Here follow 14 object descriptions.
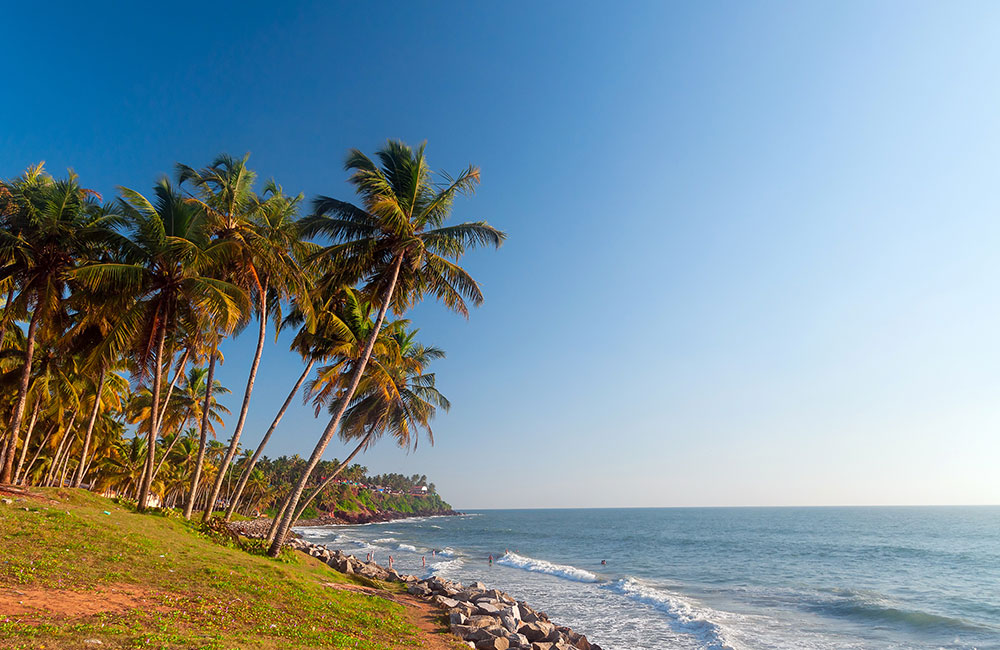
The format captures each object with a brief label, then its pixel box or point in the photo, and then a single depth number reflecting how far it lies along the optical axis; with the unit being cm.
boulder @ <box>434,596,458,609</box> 1578
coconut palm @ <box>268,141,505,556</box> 1739
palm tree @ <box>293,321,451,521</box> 2241
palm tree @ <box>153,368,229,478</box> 3416
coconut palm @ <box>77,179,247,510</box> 1620
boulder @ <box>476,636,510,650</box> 1148
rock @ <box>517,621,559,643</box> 1422
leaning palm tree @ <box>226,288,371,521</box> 2069
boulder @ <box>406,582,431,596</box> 1792
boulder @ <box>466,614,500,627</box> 1356
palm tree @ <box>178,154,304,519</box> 1845
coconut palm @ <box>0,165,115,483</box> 1623
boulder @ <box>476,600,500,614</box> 1597
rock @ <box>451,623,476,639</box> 1213
